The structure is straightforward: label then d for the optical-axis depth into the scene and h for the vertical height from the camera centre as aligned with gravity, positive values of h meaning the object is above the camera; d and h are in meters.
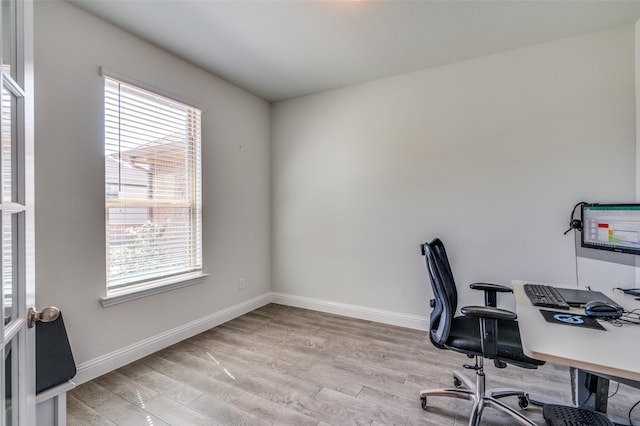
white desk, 0.94 -0.51
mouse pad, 1.24 -0.51
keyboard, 1.48 -0.49
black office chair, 1.42 -0.71
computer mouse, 1.29 -0.47
